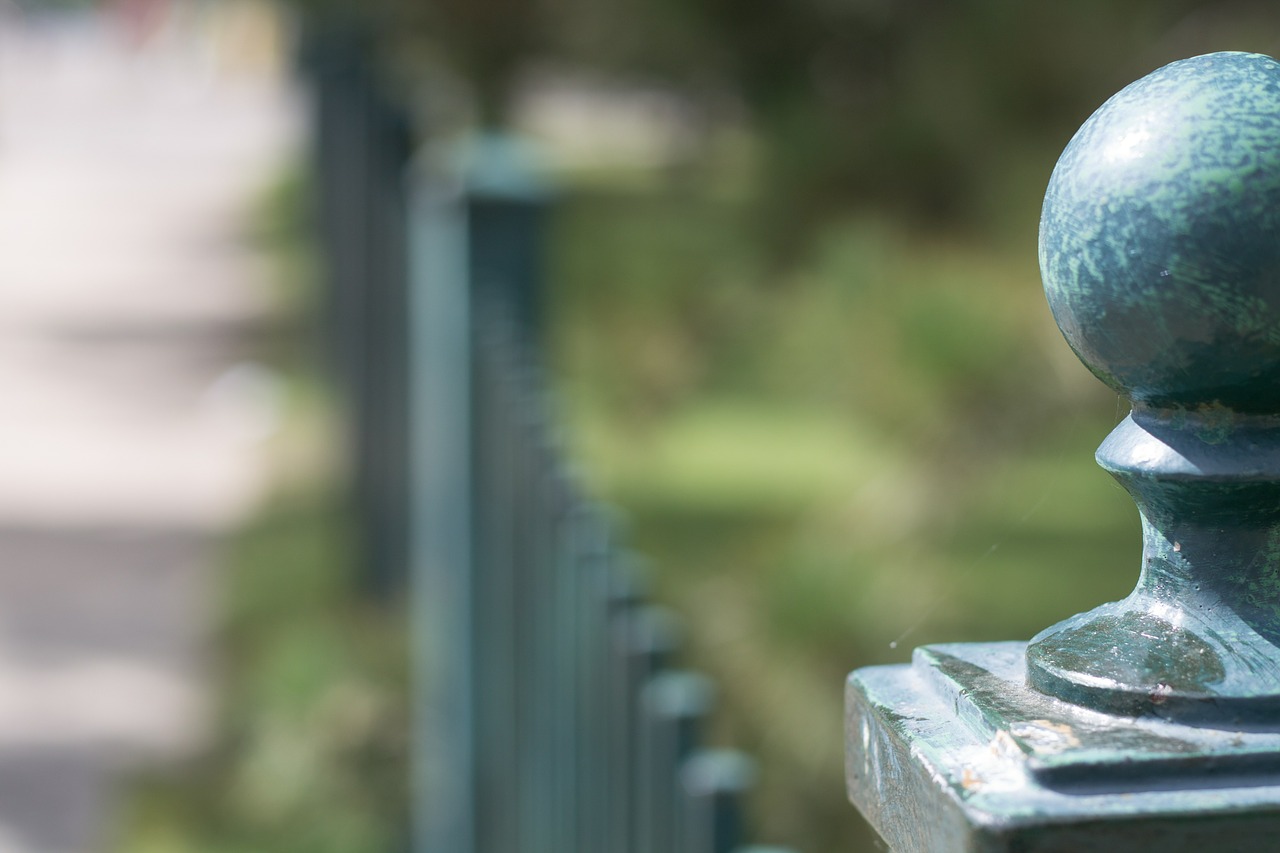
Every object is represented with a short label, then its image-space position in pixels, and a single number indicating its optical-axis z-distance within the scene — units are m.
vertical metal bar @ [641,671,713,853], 1.68
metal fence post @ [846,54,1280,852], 1.26
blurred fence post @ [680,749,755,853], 1.64
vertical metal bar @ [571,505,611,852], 1.83
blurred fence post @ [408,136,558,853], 2.22
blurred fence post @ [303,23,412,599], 4.14
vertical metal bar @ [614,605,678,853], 1.75
